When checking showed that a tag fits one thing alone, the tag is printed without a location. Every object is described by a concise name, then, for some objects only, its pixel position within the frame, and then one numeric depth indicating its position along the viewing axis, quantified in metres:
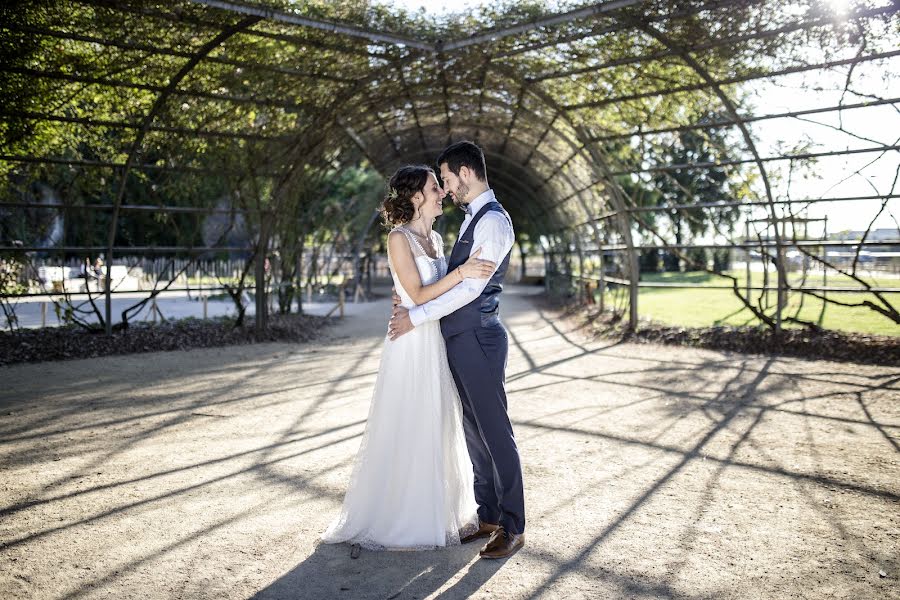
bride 3.46
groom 3.41
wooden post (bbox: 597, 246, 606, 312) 13.84
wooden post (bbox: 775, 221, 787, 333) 9.61
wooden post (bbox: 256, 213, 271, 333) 11.44
